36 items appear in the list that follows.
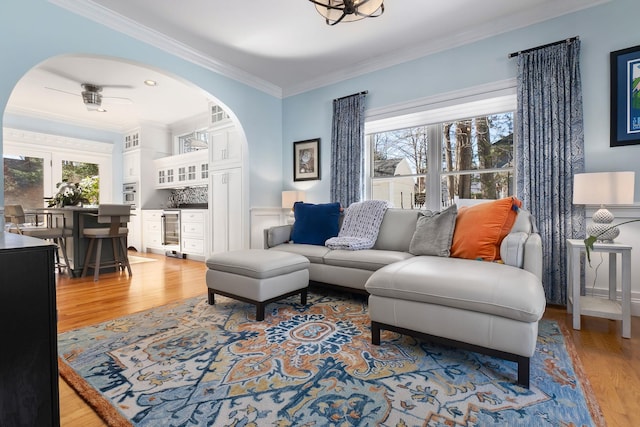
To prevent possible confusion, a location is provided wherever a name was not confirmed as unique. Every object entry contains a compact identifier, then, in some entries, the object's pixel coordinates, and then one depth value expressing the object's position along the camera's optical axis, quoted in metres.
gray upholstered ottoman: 2.34
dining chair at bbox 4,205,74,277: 3.82
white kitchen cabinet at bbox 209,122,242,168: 4.45
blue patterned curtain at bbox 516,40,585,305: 2.60
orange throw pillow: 2.32
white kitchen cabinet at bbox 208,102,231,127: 4.66
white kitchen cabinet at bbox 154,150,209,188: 5.56
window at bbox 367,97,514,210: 3.21
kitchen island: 3.99
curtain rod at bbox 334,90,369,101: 3.83
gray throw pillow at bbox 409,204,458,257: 2.55
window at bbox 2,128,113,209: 5.44
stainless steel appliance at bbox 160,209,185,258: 5.62
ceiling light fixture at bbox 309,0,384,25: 2.15
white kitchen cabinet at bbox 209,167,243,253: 4.39
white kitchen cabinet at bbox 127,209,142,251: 6.33
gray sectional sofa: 1.47
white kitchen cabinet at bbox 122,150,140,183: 6.30
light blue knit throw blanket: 2.99
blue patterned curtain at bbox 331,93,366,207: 3.84
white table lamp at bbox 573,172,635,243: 2.10
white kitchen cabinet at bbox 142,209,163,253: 6.00
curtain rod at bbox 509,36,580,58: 2.61
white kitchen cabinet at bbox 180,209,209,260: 5.12
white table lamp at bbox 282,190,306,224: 4.17
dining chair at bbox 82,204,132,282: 3.81
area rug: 1.27
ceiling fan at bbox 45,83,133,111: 4.38
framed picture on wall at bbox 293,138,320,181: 4.28
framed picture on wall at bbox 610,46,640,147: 2.42
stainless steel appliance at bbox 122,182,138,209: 6.41
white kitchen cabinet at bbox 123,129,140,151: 6.29
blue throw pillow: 3.36
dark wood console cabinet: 0.98
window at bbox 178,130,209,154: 6.16
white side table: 2.03
